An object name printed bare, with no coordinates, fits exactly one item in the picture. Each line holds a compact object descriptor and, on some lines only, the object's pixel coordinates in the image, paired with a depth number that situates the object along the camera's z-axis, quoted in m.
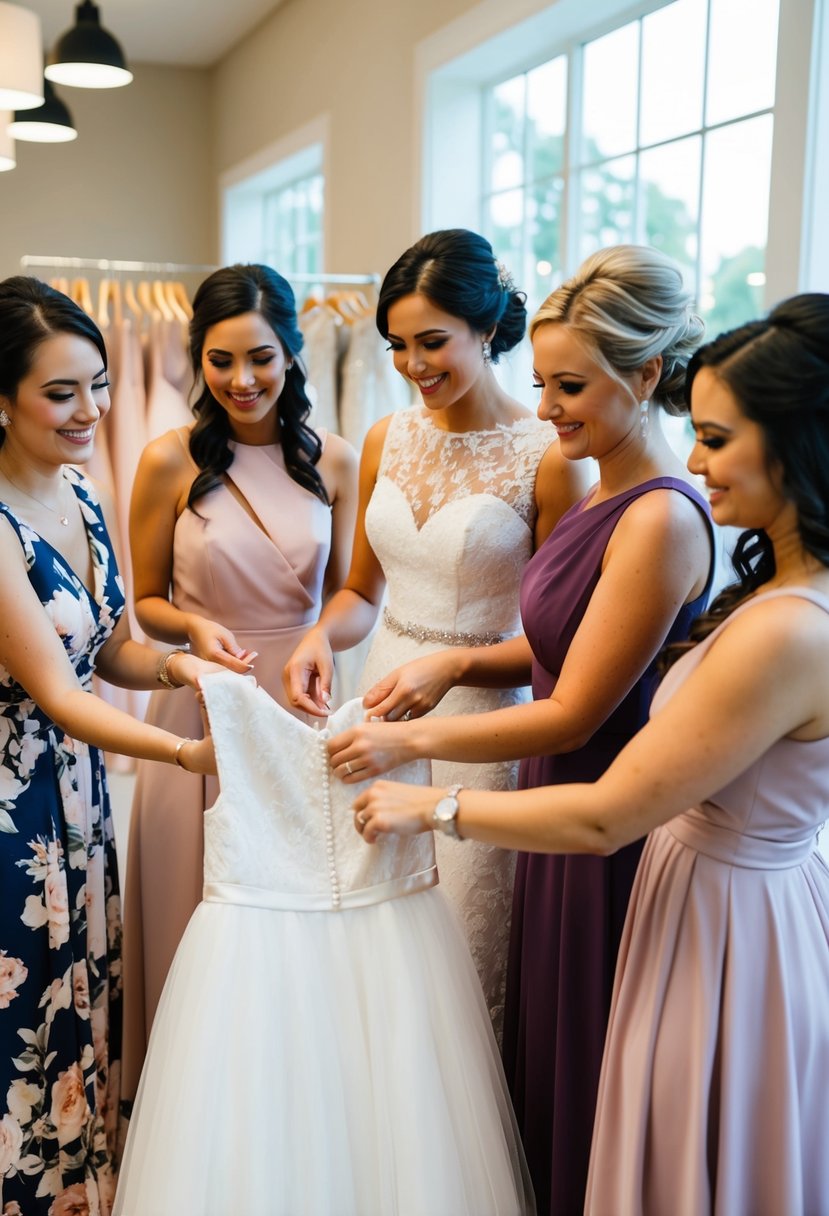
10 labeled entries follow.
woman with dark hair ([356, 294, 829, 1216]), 1.17
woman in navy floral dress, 1.73
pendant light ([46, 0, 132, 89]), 3.53
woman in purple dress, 1.50
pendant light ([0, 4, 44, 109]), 3.04
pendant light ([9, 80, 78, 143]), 4.09
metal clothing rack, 3.86
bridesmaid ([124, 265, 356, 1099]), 2.26
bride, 1.94
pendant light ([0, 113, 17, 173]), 3.80
